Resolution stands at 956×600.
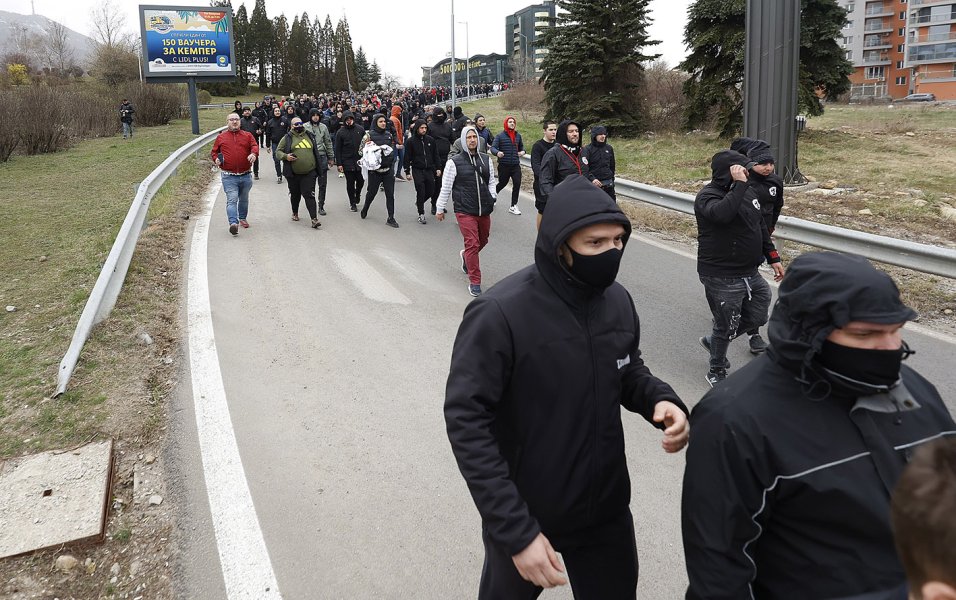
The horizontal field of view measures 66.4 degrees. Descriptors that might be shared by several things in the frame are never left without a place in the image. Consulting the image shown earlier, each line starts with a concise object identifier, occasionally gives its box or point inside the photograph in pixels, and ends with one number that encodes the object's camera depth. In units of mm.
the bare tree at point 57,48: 92375
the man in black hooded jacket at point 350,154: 14227
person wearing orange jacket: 18394
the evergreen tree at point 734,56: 21219
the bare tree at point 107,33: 88500
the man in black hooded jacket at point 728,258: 5504
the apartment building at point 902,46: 80250
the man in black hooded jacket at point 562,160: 9570
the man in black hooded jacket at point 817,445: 1842
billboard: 34000
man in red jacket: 11945
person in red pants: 8711
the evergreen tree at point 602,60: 25234
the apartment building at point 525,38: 62413
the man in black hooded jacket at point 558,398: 2387
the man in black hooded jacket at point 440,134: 13965
